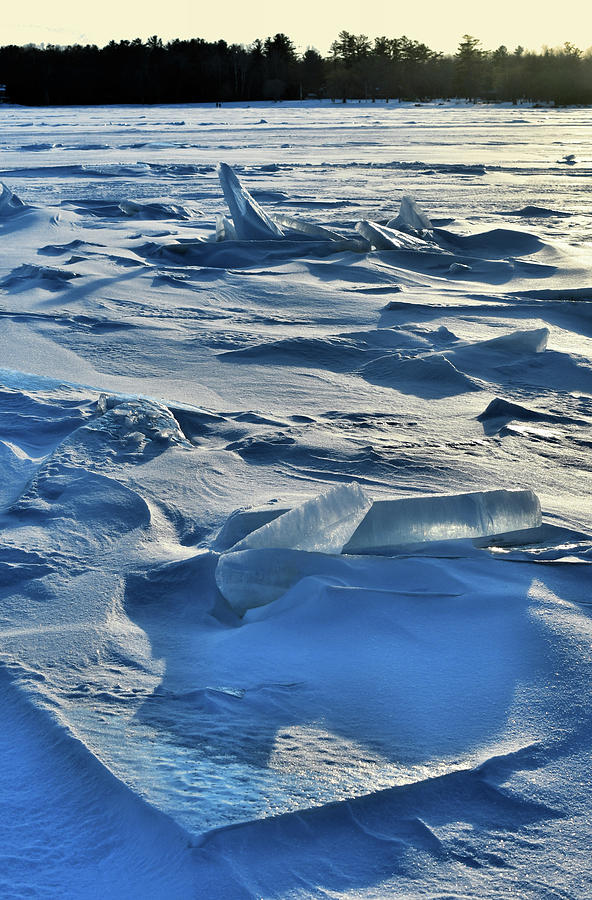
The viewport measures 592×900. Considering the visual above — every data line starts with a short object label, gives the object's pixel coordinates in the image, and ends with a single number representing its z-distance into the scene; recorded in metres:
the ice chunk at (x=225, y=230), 4.59
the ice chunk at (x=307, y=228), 4.45
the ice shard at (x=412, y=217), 4.79
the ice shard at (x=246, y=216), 4.46
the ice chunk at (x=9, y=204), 5.61
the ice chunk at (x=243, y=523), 1.36
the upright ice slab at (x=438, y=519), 1.33
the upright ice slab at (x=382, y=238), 4.28
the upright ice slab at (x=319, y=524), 1.25
